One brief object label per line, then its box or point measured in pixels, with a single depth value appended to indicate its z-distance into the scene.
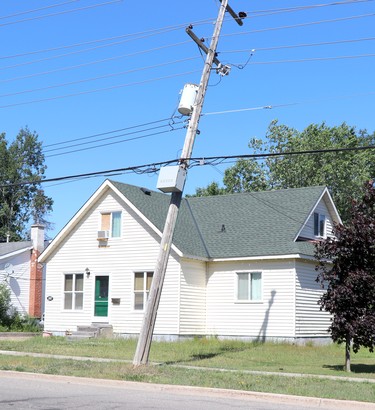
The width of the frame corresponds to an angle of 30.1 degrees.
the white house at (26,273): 38.91
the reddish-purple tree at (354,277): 17.55
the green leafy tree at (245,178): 51.00
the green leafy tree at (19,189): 62.66
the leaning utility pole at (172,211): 17.52
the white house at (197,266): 27.59
